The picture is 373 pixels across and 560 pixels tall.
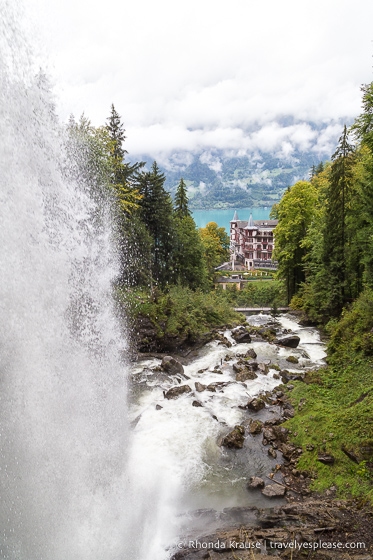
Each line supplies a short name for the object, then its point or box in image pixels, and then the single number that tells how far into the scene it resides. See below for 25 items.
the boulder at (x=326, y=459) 10.30
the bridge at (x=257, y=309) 36.12
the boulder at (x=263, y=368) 18.21
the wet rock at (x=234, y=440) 12.12
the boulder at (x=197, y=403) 14.93
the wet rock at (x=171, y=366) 18.69
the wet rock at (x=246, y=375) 17.55
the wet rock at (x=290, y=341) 22.83
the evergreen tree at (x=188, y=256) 34.09
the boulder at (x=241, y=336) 24.25
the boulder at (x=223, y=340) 23.52
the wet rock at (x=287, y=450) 11.23
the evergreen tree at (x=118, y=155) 24.94
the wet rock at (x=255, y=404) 14.47
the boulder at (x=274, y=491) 9.62
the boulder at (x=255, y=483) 10.12
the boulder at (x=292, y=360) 19.95
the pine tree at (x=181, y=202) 42.31
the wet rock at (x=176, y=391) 15.74
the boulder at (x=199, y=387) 16.34
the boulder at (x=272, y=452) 11.46
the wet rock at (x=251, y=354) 20.91
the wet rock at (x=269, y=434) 12.23
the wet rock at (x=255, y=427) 12.91
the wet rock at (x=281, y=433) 12.20
